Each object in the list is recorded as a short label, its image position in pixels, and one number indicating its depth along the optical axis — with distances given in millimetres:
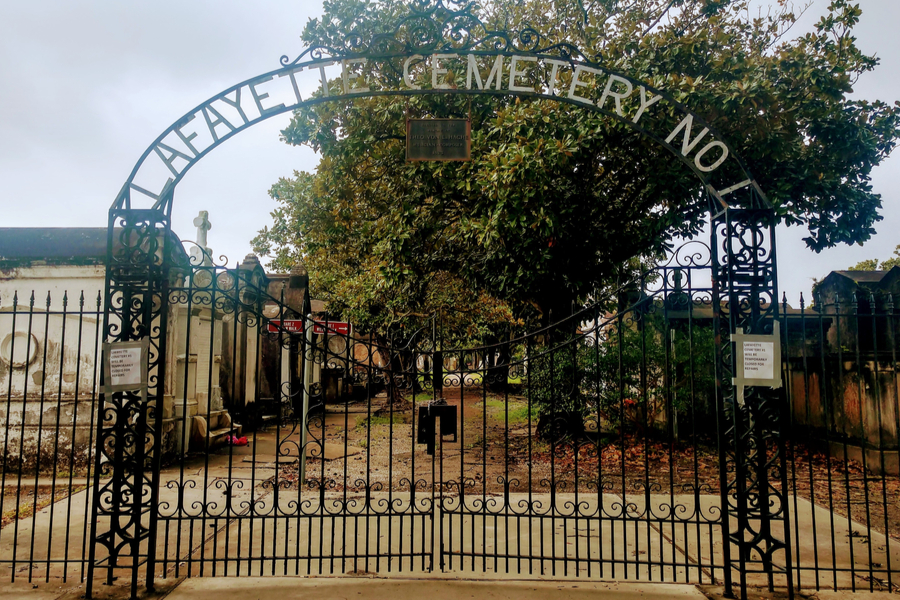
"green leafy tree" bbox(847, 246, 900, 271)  36931
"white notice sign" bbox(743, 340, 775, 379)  4750
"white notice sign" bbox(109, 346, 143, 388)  4770
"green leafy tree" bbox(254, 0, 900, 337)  9180
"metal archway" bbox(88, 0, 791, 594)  4758
